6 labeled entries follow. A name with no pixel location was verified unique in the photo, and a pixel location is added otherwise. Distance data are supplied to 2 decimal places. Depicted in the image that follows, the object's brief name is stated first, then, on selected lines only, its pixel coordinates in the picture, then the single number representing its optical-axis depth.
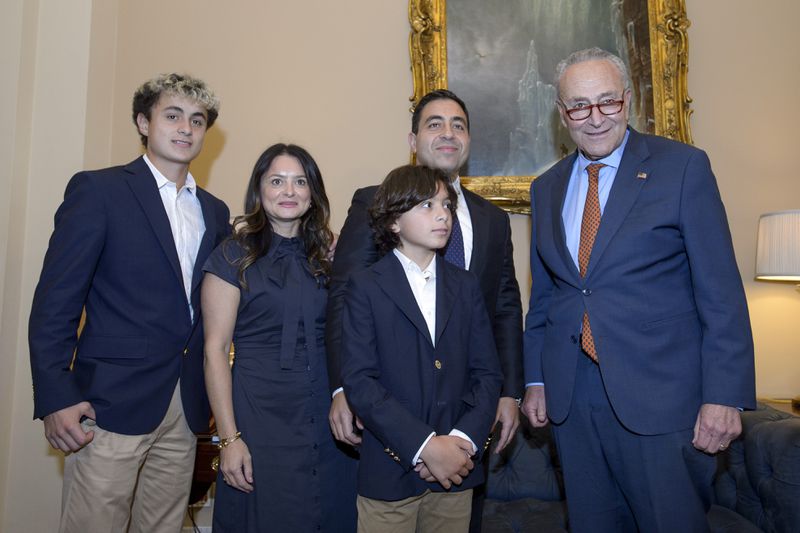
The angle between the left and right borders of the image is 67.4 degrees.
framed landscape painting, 3.23
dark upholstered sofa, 2.07
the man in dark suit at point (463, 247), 2.02
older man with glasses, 1.63
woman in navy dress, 1.87
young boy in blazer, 1.68
